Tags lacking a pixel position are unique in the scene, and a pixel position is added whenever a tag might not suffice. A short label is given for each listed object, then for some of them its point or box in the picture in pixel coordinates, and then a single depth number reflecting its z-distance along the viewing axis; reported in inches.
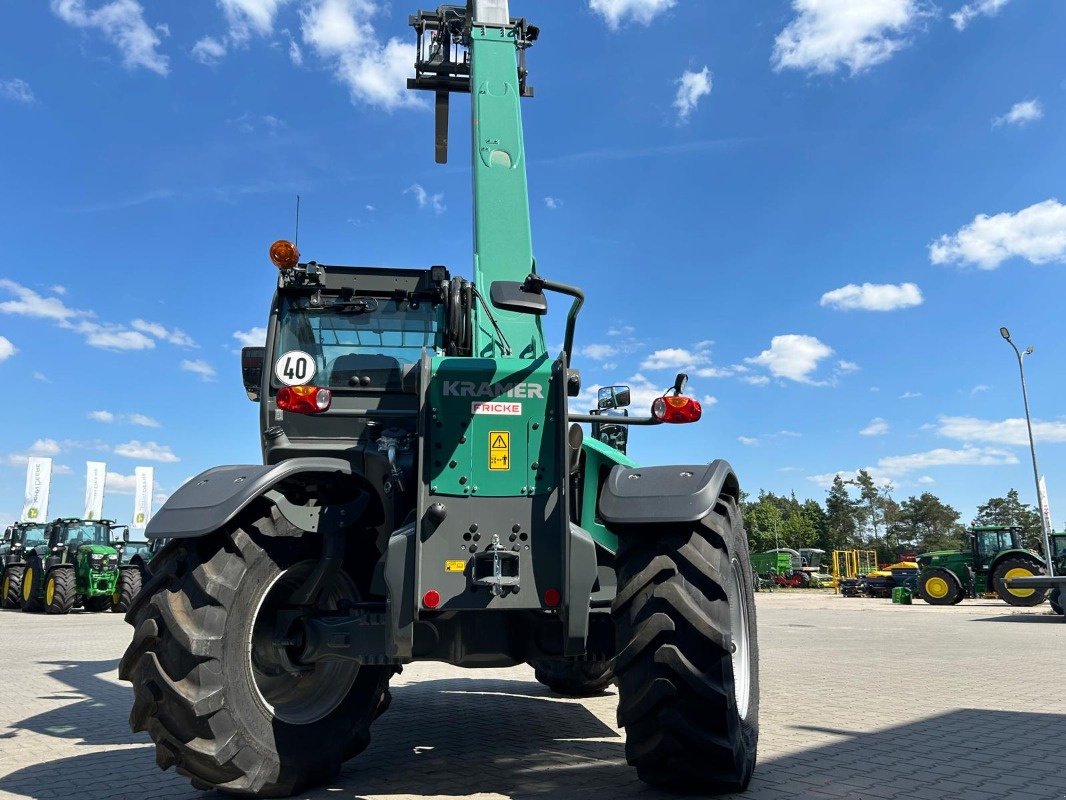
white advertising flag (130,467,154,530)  1336.1
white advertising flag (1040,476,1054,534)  936.3
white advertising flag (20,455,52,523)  1283.2
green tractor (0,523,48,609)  970.7
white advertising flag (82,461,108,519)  1322.6
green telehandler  142.9
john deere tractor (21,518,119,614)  857.5
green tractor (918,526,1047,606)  950.4
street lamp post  900.0
